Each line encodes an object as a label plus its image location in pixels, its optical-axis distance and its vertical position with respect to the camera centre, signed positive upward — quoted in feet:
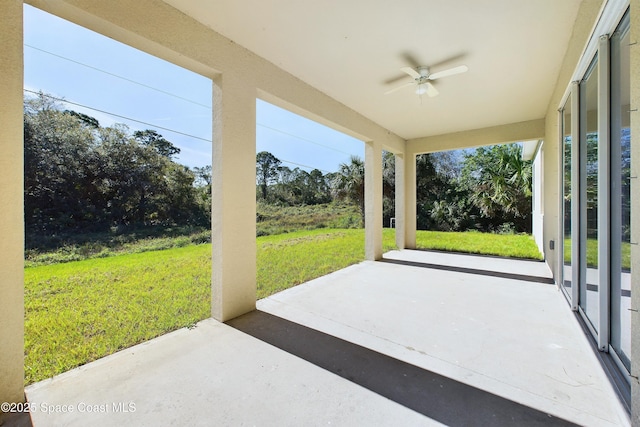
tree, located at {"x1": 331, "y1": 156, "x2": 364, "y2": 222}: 38.40 +4.64
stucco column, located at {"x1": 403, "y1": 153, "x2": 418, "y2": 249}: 22.49 +1.21
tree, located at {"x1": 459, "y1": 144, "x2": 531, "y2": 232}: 34.58 +3.50
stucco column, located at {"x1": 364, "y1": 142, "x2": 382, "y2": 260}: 18.02 +0.85
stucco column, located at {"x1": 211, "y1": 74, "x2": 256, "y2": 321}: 8.69 +0.53
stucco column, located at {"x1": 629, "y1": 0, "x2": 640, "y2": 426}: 3.90 +0.09
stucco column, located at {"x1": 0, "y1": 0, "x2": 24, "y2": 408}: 4.81 +0.08
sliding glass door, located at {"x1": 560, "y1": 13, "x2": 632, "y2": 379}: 5.35 +0.46
